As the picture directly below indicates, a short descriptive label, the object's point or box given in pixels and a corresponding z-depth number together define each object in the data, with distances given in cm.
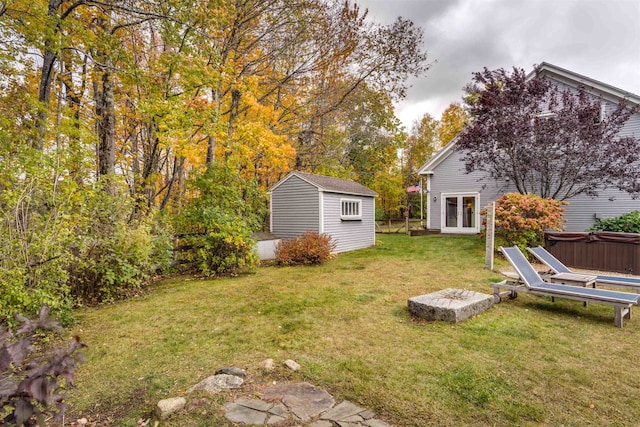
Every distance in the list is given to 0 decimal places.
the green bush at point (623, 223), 1123
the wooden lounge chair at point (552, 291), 468
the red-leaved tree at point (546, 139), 1151
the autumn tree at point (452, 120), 2881
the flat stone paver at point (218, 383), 297
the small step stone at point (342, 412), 254
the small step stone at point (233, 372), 328
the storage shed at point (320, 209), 1265
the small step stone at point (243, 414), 250
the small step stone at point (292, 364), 343
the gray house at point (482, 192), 1298
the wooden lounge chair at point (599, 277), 584
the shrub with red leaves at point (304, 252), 1046
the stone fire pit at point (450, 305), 487
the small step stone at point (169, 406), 257
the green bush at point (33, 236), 410
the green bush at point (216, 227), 864
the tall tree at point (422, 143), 3158
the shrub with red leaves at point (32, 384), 142
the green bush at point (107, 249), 575
